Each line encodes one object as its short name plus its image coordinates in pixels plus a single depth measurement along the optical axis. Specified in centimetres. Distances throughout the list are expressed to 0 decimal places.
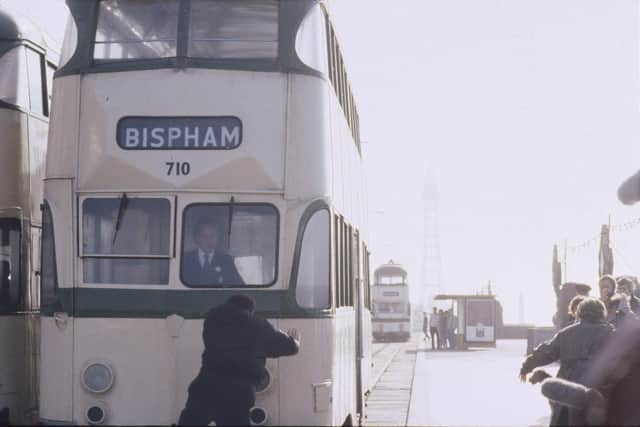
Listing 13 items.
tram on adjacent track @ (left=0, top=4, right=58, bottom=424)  1373
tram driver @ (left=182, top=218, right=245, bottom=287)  1090
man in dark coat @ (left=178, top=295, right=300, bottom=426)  959
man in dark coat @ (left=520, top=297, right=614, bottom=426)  1123
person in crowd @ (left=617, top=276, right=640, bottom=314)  1437
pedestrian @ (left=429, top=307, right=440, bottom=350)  5094
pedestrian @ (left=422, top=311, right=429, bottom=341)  6500
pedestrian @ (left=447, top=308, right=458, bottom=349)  5200
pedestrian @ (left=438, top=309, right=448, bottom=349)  5212
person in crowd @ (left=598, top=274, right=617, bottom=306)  1355
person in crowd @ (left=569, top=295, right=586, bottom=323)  1294
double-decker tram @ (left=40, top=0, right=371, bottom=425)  1078
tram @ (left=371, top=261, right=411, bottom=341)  6562
